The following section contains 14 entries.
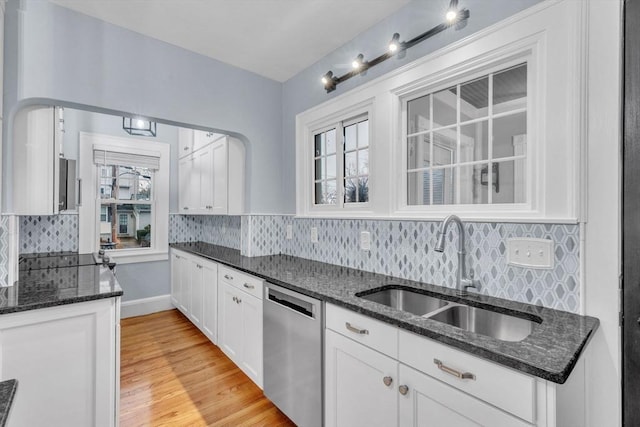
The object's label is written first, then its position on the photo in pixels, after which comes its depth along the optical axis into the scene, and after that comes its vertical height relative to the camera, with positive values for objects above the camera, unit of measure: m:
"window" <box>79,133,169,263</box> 3.53 +0.21
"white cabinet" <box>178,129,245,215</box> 2.96 +0.44
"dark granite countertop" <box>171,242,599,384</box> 0.90 -0.42
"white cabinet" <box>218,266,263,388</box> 2.16 -0.83
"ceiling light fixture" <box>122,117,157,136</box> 3.76 +1.09
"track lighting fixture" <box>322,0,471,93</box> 1.60 +1.03
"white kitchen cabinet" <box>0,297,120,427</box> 1.43 -0.75
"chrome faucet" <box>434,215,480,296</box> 1.55 -0.29
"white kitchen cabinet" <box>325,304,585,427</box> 0.90 -0.61
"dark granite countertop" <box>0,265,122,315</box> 1.46 -0.43
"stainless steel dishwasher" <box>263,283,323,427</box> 1.64 -0.83
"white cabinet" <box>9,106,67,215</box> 1.79 +0.32
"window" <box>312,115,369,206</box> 2.29 +0.41
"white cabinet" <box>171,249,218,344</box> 2.86 -0.81
